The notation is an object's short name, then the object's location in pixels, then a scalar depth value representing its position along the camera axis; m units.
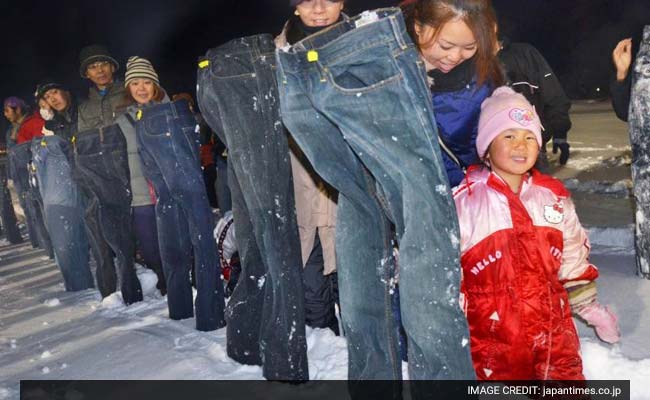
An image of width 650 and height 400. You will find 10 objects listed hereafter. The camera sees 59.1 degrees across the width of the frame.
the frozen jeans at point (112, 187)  4.32
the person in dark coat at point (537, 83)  2.94
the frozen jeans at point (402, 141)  1.81
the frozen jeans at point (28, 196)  7.13
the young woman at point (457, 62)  2.43
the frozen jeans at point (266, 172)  2.55
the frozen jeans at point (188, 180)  3.47
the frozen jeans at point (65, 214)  5.18
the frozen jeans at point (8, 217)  8.80
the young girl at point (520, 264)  2.36
